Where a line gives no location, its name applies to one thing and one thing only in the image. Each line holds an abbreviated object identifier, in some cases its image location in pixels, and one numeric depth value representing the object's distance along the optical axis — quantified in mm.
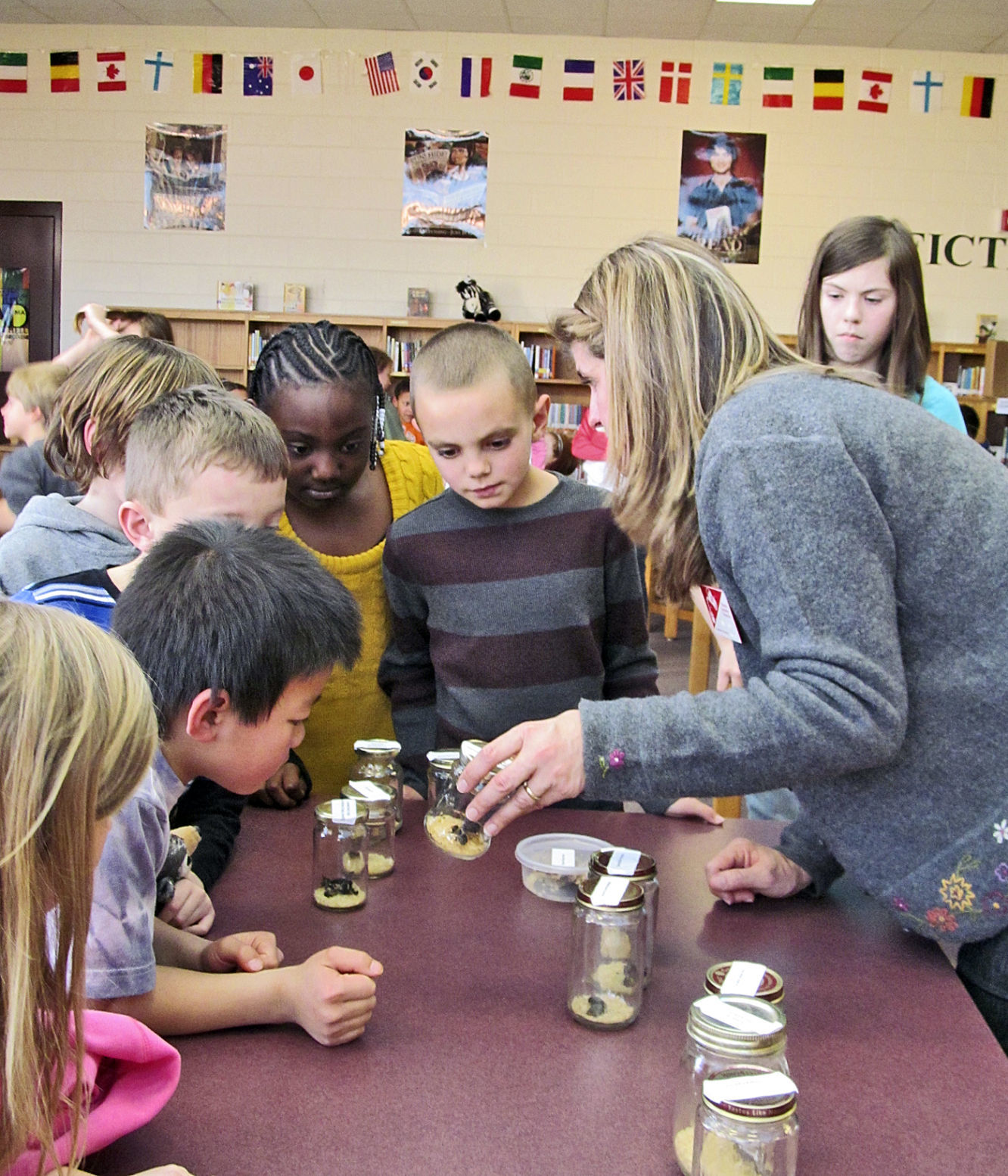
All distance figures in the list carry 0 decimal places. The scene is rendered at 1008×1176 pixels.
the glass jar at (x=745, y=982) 848
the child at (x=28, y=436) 3371
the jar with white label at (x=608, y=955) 957
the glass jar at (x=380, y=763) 1436
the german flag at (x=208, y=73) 7879
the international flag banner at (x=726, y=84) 7785
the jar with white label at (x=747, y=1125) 682
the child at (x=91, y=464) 1630
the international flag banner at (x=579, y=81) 7801
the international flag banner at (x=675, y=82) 7801
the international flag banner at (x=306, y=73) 7828
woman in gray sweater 951
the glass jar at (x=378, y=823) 1302
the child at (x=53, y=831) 640
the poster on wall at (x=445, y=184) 7891
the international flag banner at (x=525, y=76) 7789
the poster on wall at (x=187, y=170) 7969
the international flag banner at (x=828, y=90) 7762
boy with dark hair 908
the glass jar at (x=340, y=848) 1233
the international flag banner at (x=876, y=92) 7754
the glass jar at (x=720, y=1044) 750
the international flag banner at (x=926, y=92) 7758
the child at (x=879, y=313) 2512
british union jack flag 7812
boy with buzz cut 1746
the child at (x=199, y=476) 1396
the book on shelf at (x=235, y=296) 7961
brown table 781
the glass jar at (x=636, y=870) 1014
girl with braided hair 1762
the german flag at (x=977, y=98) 7754
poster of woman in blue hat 7855
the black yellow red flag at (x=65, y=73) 7918
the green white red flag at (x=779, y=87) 7762
